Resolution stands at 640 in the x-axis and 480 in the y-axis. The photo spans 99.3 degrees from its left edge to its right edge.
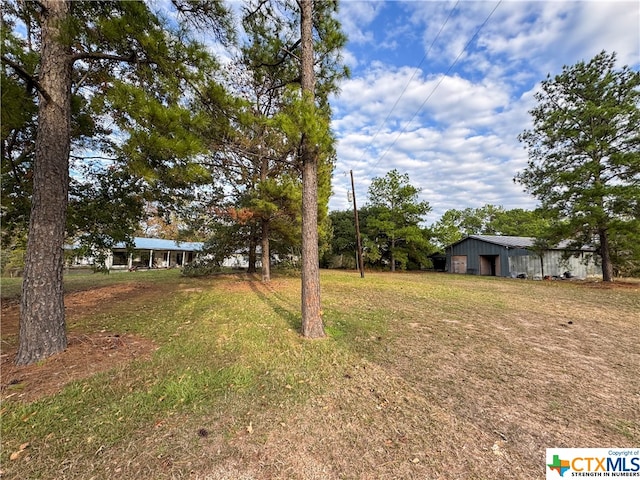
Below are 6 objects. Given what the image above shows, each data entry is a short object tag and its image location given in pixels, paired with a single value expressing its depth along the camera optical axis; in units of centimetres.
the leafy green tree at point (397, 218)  2214
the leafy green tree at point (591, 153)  1123
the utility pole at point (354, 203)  1473
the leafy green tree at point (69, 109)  330
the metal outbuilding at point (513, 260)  1842
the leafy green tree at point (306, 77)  398
